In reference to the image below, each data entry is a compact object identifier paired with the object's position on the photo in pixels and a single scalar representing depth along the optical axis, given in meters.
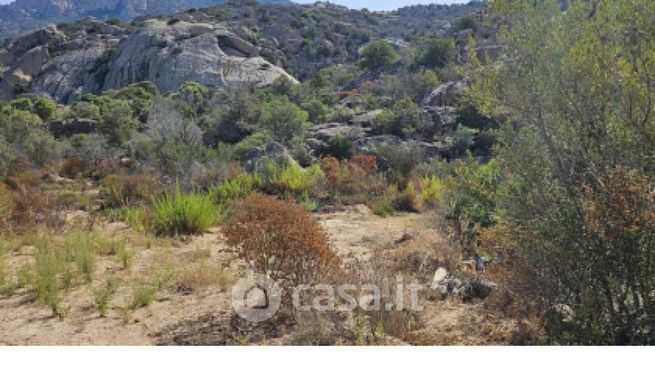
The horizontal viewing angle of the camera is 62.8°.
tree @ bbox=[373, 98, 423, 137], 21.22
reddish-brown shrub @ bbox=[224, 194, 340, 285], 4.86
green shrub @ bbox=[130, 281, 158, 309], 5.40
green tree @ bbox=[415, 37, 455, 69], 35.71
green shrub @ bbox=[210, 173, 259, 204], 11.55
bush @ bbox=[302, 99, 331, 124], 27.80
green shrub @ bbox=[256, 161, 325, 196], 12.91
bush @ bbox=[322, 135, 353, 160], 19.30
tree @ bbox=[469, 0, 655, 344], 3.62
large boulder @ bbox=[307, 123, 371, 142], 20.83
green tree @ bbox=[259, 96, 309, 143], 21.27
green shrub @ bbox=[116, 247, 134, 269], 6.97
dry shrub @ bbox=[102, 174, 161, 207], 11.56
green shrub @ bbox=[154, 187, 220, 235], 9.03
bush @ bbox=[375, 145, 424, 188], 15.77
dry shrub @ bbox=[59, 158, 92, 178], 17.52
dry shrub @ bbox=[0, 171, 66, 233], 8.75
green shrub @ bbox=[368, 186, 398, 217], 11.91
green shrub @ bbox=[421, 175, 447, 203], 12.41
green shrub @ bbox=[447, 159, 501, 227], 6.44
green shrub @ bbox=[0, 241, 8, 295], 5.84
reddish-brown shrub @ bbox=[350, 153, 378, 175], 14.77
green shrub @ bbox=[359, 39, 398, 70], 45.72
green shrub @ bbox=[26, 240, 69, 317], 5.40
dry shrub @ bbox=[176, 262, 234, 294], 6.13
